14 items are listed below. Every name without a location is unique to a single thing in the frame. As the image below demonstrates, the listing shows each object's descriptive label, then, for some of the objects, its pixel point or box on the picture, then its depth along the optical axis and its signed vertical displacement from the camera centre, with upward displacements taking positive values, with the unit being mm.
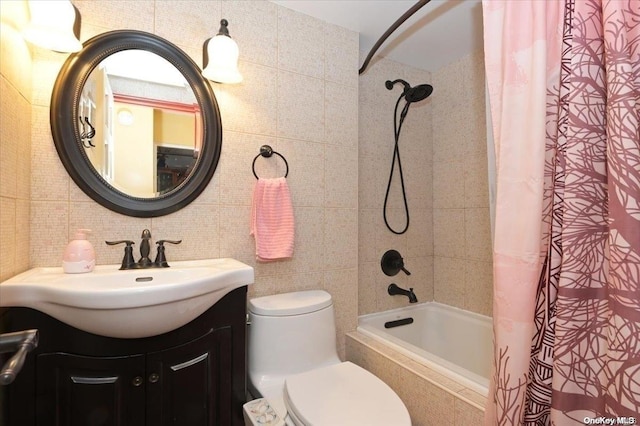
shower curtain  671 +8
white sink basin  856 -238
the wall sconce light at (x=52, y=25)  1021 +624
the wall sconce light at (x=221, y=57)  1313 +660
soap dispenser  1083 -144
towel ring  1491 +296
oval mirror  1180 +371
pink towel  1451 -25
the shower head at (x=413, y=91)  1888 +761
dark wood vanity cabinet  908 -516
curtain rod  1388 +923
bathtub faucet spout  2053 -506
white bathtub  1853 -747
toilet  1040 -649
